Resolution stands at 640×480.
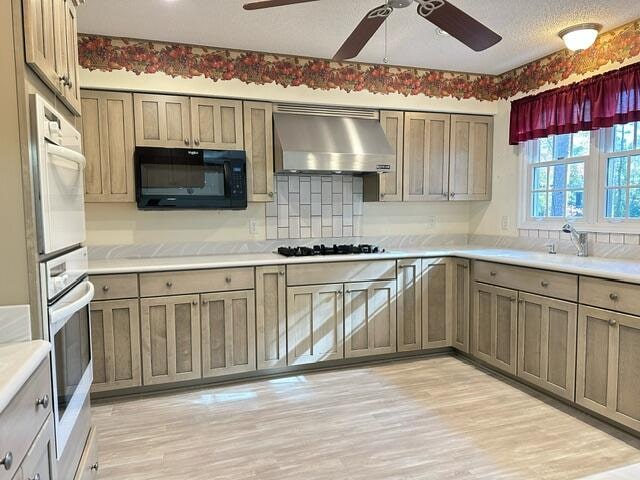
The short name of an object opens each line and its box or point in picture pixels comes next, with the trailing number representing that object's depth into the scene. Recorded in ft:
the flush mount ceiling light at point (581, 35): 9.60
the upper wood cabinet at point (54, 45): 4.15
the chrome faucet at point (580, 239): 10.79
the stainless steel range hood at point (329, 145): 10.96
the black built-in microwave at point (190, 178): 10.37
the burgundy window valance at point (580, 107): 9.51
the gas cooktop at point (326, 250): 11.36
